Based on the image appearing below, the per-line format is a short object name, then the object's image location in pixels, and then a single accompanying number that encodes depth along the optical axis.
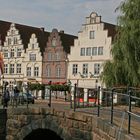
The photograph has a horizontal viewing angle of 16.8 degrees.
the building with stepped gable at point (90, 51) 55.91
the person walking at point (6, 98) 19.75
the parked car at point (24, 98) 20.88
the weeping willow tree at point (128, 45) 24.00
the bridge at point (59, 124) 11.00
